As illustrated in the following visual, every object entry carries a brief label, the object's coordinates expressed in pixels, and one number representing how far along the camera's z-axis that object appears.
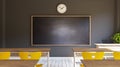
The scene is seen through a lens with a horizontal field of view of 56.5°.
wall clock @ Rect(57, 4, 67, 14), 4.17
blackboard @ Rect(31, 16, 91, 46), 4.14
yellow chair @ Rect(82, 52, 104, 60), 2.03
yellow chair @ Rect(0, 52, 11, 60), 2.00
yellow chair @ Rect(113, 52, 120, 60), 1.91
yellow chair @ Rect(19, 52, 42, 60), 2.03
